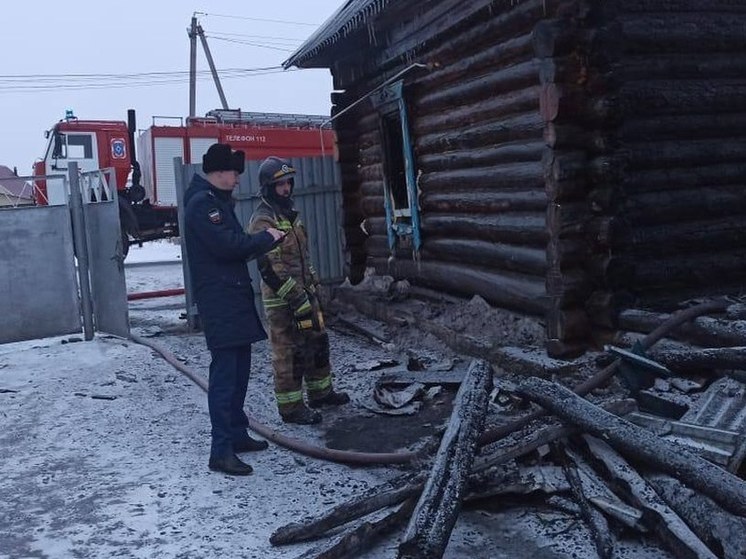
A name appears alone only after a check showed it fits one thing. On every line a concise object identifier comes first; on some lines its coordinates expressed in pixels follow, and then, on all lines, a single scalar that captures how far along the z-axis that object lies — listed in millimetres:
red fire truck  16422
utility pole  28688
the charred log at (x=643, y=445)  3080
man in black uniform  4672
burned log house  5586
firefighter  5424
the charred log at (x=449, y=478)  3057
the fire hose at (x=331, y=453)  4449
